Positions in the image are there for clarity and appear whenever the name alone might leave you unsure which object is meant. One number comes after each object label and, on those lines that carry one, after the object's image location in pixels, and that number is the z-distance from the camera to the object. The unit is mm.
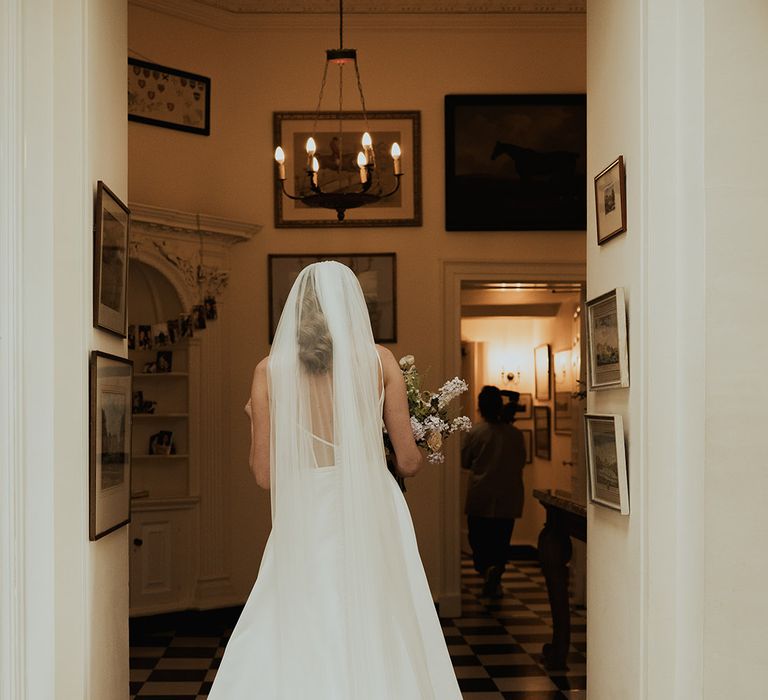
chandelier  6168
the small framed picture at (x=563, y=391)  12008
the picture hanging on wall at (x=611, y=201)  3934
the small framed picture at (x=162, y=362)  8500
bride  3855
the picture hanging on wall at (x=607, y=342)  3879
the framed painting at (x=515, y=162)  8938
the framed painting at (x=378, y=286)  8906
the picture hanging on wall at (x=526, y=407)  14078
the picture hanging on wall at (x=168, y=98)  8289
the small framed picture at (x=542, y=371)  13126
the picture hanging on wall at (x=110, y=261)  3842
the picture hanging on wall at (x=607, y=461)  3875
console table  7008
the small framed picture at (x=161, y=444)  8500
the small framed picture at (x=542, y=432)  13016
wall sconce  14277
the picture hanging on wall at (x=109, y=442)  3775
